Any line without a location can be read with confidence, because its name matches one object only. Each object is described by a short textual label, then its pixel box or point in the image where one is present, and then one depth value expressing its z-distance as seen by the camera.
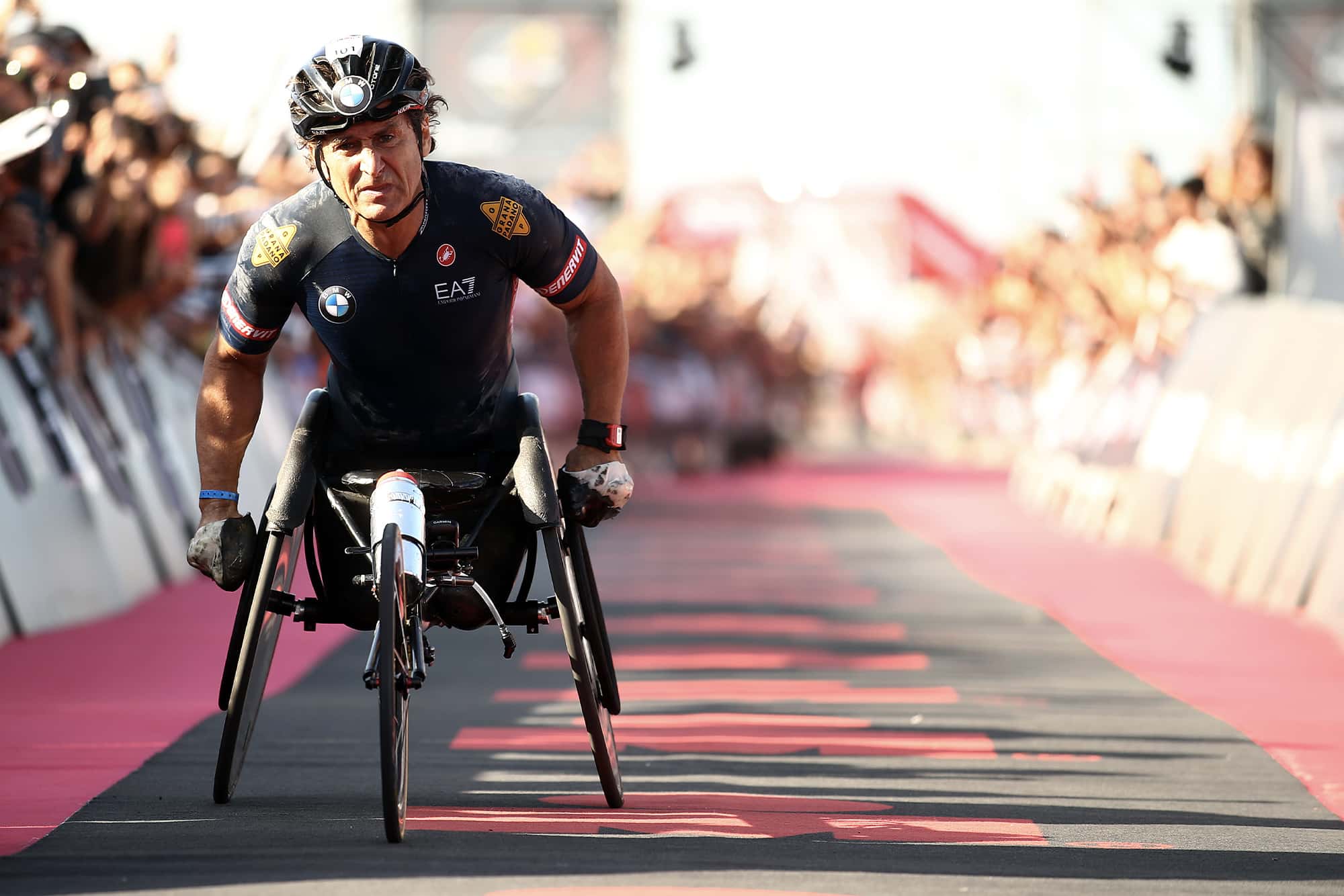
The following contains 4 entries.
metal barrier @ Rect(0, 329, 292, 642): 21.14
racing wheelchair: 11.54
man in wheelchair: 11.73
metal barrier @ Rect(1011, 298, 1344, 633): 23.39
